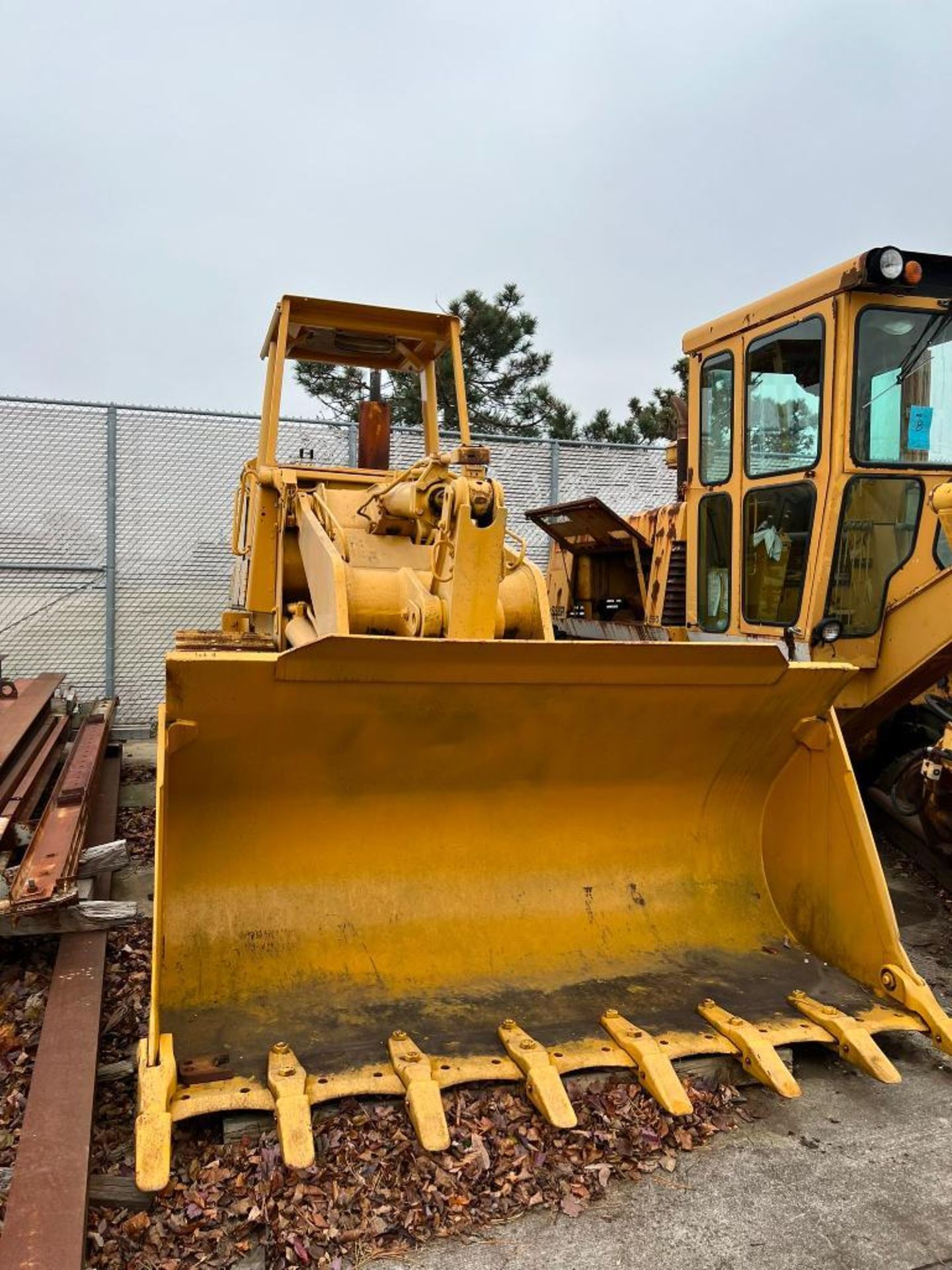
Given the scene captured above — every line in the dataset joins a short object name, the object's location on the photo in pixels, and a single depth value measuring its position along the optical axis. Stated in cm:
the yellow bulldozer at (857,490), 496
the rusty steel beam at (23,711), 516
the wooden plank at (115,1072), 294
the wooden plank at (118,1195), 239
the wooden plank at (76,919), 346
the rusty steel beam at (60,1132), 211
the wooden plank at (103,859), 389
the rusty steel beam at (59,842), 345
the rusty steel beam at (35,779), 432
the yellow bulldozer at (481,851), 292
